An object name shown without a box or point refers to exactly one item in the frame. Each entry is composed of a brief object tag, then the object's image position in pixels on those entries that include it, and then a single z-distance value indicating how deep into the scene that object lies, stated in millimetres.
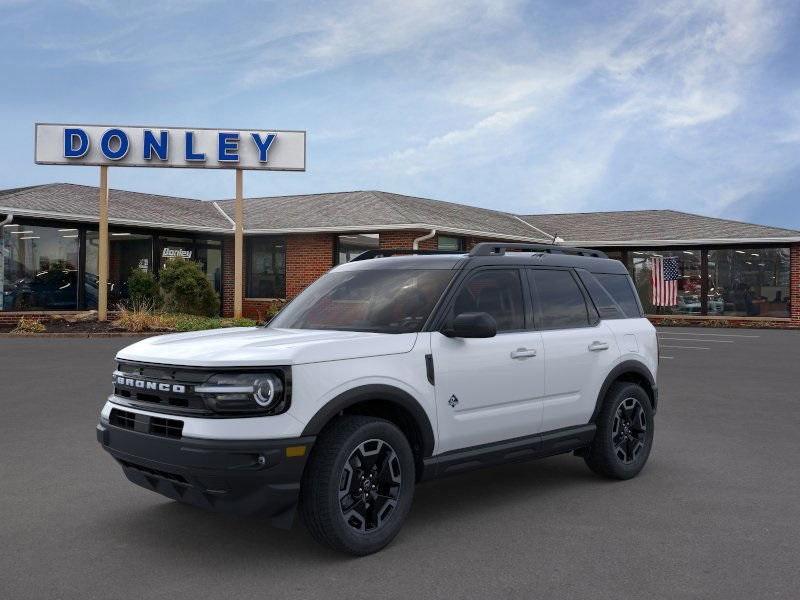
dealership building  24828
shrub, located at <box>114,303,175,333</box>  21250
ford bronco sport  4352
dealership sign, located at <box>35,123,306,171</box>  23828
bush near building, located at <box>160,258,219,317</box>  24922
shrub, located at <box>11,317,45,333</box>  20719
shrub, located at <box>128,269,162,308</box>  24797
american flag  30062
